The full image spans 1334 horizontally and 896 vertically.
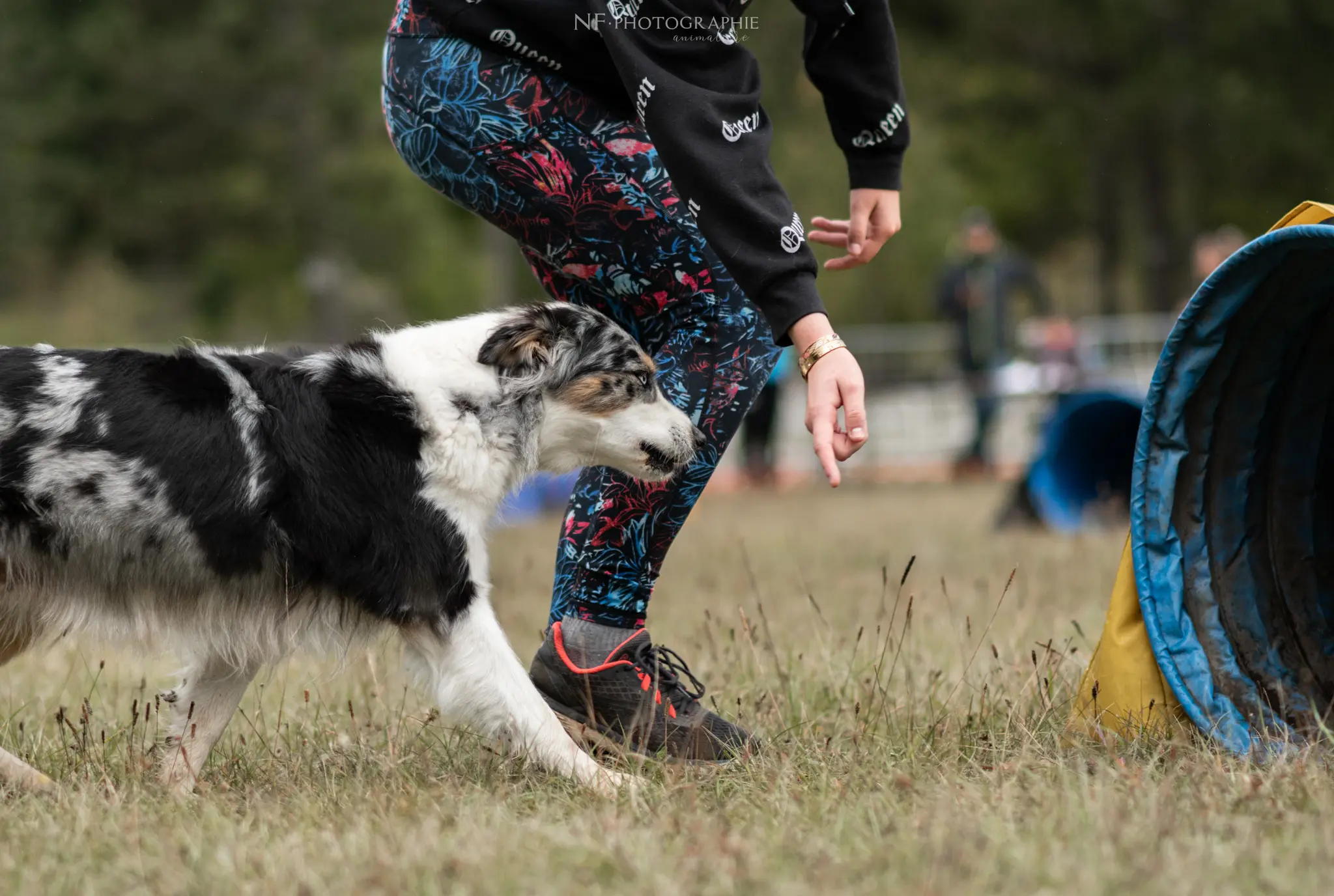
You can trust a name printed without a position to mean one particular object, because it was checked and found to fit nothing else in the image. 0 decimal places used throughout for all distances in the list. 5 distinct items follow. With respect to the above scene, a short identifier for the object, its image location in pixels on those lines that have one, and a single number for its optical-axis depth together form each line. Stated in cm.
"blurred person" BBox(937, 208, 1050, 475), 3173
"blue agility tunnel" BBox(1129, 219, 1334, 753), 635
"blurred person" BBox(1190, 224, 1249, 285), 2437
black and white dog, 604
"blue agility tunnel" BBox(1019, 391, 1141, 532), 1753
